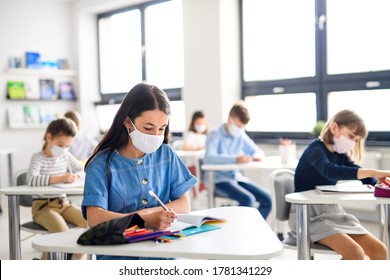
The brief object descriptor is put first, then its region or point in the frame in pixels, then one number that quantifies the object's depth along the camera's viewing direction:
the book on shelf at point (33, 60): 5.07
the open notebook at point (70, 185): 2.18
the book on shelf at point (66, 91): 5.80
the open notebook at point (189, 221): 1.29
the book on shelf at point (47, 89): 5.52
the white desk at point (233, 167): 2.95
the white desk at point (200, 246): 1.08
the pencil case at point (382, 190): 1.72
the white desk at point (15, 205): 2.07
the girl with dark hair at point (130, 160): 1.32
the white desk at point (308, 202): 1.70
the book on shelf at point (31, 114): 5.23
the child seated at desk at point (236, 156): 3.12
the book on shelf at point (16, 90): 5.19
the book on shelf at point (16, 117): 5.06
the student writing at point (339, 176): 1.81
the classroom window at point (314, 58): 3.08
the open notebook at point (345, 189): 1.83
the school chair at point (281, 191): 2.11
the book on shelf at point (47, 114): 5.43
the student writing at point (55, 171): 2.30
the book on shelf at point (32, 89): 5.34
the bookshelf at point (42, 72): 5.09
